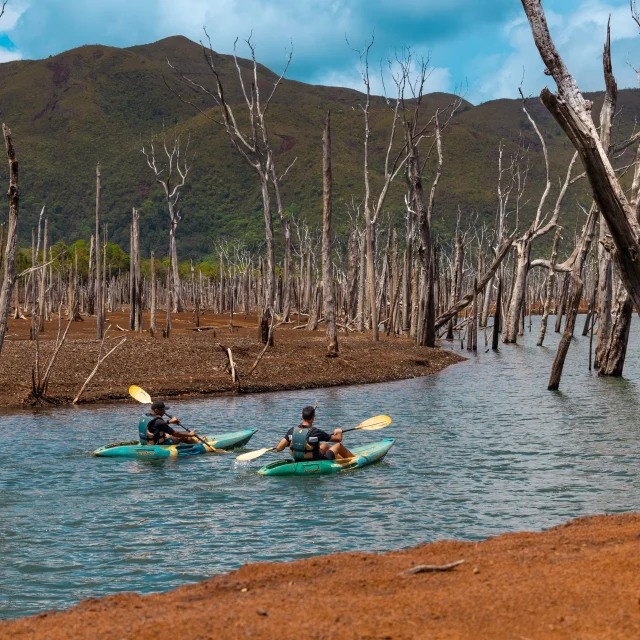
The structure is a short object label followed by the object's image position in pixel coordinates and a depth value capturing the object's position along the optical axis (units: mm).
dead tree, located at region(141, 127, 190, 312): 60959
